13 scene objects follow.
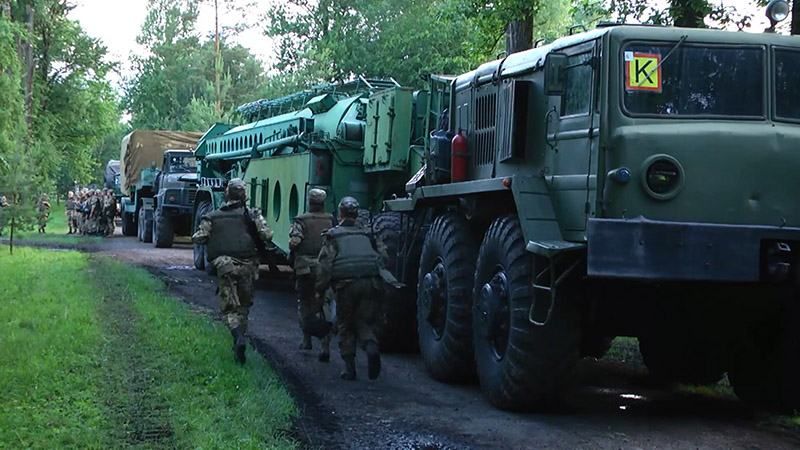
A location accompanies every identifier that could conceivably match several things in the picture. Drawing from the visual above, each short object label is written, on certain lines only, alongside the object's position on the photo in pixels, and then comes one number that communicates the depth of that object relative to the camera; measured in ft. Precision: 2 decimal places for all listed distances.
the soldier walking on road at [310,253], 36.86
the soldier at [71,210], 127.03
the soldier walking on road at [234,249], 34.45
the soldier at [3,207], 82.92
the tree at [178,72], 212.23
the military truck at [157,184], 89.71
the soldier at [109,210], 118.83
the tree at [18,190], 82.28
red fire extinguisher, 34.45
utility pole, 193.39
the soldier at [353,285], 32.99
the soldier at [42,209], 89.67
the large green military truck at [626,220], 24.89
